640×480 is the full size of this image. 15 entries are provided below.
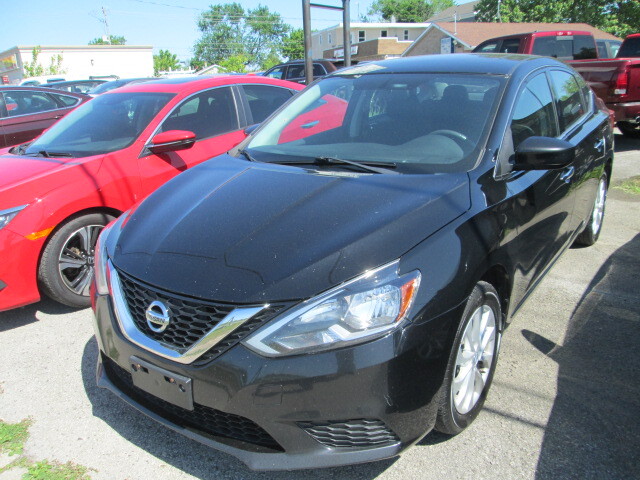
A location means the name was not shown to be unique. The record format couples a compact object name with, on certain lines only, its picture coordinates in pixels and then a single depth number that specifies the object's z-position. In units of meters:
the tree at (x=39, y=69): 38.38
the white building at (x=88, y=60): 47.56
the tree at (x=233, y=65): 53.94
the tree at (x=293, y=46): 85.71
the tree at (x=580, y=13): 34.00
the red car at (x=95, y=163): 3.62
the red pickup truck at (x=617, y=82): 8.73
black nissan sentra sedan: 1.96
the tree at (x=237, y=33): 99.56
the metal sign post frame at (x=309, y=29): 8.60
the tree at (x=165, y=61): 84.81
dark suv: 15.93
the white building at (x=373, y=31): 56.38
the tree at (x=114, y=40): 107.38
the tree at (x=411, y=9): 87.50
